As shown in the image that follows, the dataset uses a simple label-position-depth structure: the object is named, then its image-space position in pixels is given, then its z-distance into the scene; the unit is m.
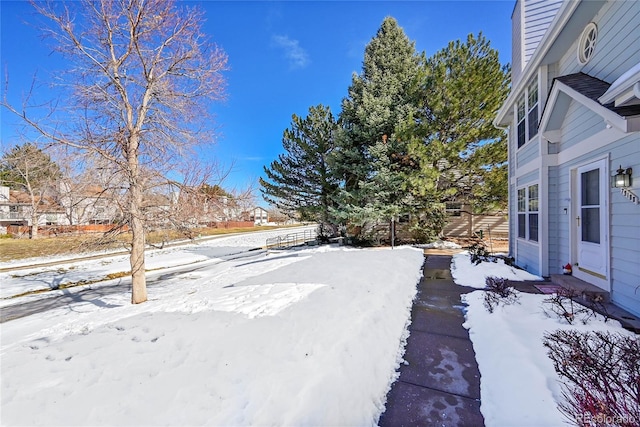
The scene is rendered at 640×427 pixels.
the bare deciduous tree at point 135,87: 5.41
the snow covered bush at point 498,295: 4.44
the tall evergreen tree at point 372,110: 13.33
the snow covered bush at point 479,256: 8.07
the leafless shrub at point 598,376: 1.77
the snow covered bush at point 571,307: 3.62
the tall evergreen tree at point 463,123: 12.23
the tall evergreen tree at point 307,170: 15.64
